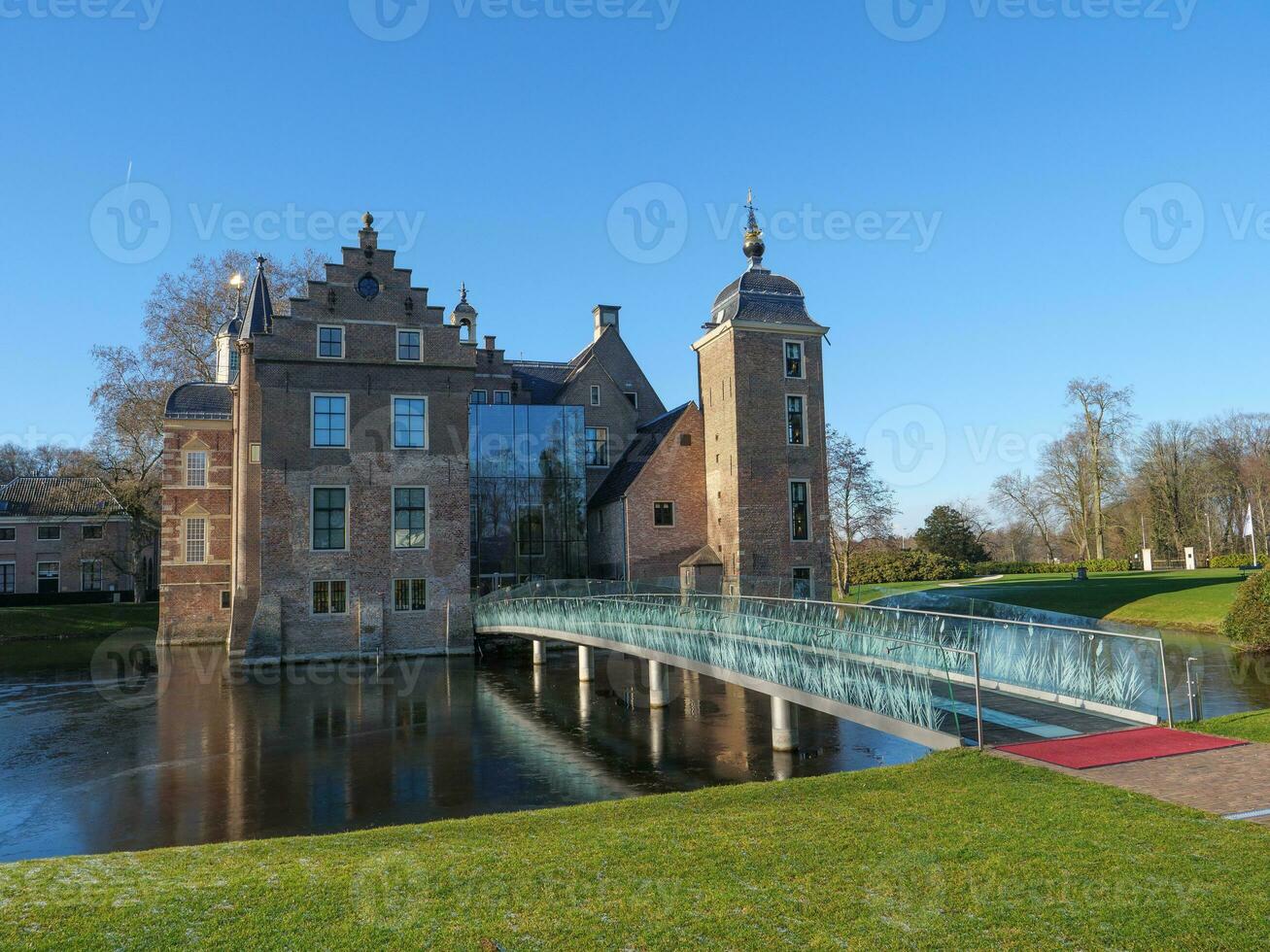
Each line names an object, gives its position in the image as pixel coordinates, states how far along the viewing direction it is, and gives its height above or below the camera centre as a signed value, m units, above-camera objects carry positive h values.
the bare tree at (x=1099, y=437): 49.66 +5.84
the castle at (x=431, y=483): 29.17 +2.61
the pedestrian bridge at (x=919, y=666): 10.73 -1.84
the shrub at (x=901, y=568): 50.88 -1.62
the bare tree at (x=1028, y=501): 57.50 +2.59
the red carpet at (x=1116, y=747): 9.15 -2.39
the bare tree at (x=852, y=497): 41.00 +2.21
